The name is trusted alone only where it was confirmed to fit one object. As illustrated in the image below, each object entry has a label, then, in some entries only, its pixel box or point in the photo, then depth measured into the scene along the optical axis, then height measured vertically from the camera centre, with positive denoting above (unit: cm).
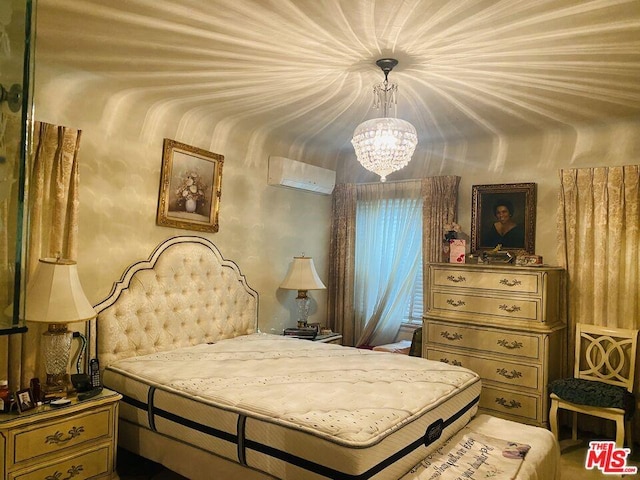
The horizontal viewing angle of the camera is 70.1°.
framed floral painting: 380 +50
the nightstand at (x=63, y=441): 231 -109
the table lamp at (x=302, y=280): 474 -34
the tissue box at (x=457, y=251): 454 +1
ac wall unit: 477 +79
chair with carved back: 336 -101
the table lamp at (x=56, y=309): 267 -41
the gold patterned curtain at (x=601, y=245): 382 +10
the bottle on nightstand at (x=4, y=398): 242 -85
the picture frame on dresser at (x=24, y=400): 242 -86
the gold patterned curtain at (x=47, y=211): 288 +20
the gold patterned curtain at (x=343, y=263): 545 -18
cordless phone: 280 -82
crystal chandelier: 293 +70
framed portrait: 436 +35
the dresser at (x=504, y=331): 380 -69
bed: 212 -82
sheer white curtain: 516 -5
